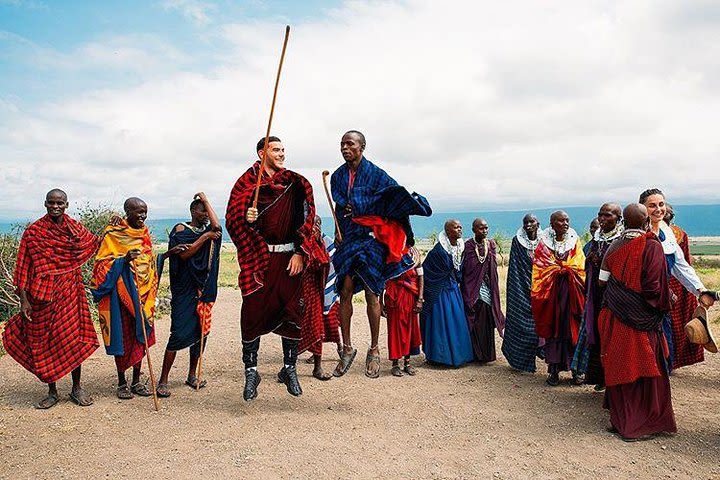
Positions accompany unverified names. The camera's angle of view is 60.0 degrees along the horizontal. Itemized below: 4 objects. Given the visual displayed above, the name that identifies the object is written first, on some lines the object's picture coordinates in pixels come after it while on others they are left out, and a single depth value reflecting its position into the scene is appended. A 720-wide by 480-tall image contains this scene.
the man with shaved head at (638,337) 5.29
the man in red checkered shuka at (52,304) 6.25
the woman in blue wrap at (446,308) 8.18
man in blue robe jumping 7.20
